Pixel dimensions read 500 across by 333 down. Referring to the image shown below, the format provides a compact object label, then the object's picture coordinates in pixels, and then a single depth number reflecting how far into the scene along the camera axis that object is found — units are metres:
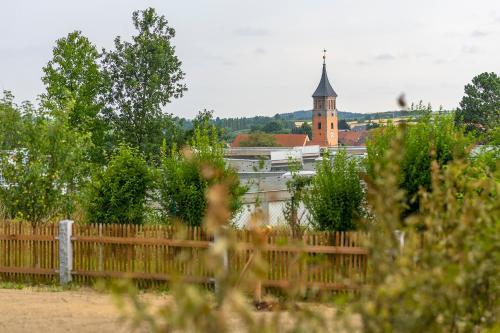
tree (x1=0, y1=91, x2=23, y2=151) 24.42
